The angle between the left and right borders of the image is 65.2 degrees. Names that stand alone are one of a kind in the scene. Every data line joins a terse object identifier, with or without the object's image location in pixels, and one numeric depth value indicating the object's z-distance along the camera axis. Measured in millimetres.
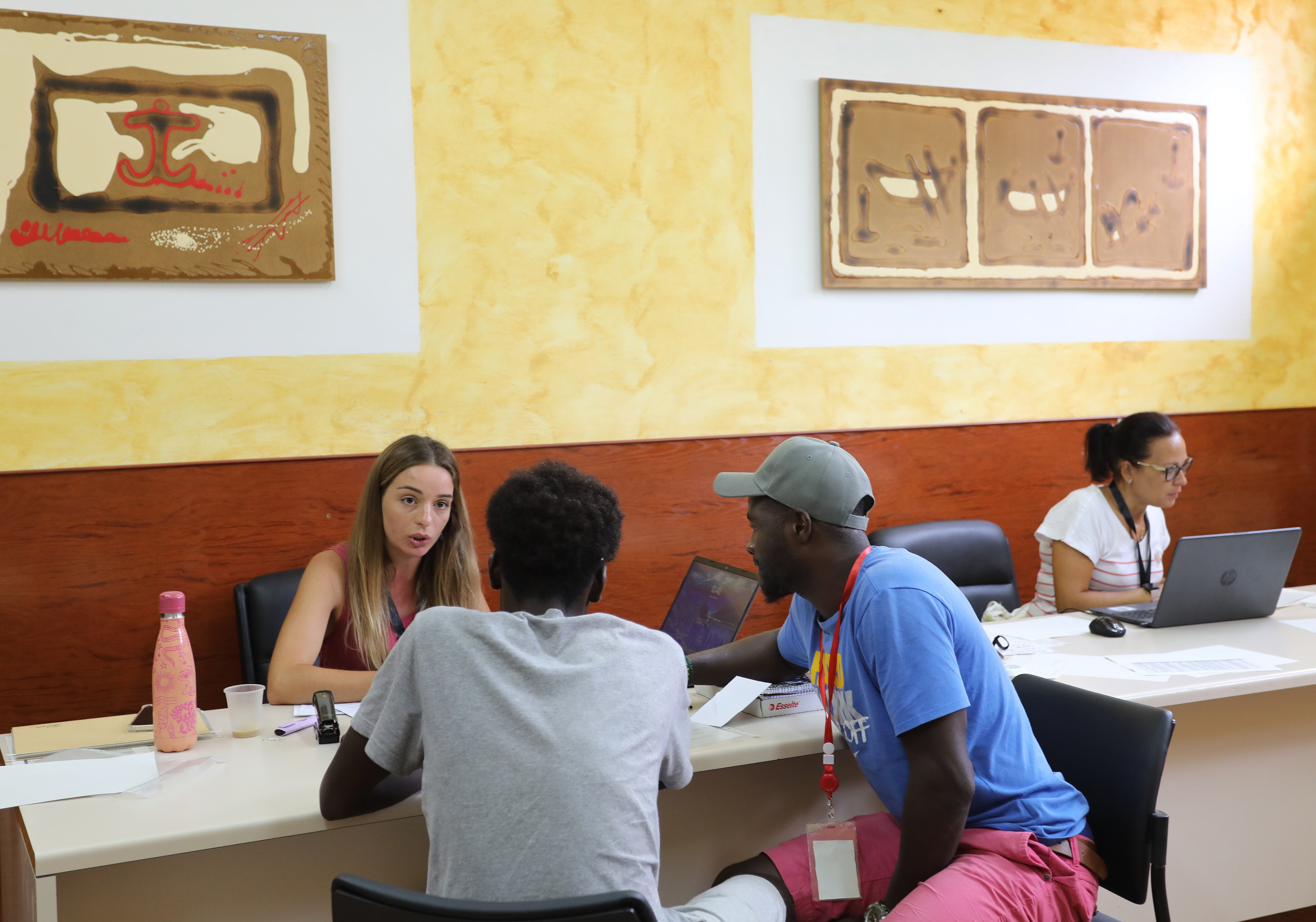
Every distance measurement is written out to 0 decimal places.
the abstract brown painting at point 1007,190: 3568
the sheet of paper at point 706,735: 1809
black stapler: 1813
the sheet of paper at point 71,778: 1573
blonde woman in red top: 2232
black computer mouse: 2510
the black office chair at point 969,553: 3170
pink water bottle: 1745
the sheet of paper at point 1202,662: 2215
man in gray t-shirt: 1277
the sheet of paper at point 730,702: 1907
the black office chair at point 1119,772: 1688
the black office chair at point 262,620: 2656
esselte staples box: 1958
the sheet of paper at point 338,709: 1961
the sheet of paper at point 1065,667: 2211
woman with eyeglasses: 3014
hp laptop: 2500
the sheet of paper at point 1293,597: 2916
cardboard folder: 1778
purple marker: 1849
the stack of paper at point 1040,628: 2588
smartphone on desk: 1869
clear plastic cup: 1844
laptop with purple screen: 2082
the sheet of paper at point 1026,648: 2412
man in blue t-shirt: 1551
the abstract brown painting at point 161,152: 2723
